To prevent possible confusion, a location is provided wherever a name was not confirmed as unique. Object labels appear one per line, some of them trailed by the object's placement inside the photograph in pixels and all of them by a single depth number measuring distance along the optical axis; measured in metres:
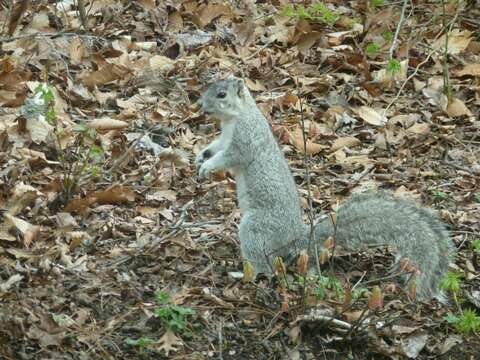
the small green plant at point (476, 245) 10.33
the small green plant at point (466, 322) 8.94
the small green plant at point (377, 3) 16.19
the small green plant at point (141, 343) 8.23
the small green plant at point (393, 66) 14.12
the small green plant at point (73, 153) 10.49
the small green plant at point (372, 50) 15.07
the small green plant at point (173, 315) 8.46
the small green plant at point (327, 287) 8.82
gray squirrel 9.51
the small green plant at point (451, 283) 9.23
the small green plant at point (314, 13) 15.65
